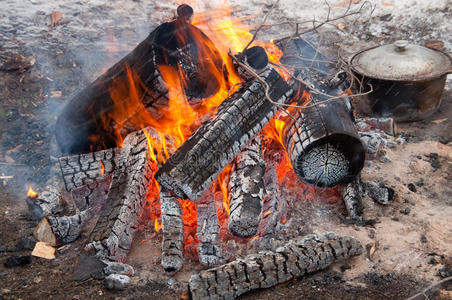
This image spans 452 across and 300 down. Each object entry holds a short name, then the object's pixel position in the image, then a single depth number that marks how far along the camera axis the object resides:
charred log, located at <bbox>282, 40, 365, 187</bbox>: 3.53
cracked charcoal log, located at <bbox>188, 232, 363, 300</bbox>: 2.70
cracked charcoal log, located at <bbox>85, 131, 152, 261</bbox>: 3.24
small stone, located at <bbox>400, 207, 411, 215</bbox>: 3.70
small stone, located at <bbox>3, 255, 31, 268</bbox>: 3.10
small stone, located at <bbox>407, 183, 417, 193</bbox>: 4.07
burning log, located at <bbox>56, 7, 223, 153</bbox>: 3.86
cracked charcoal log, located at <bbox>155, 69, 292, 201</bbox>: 3.25
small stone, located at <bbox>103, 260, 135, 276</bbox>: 3.04
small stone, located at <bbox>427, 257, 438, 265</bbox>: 2.96
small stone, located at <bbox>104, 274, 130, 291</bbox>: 2.83
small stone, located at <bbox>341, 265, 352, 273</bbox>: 3.03
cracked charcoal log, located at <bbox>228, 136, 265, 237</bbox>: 3.21
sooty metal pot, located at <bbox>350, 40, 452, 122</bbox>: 4.91
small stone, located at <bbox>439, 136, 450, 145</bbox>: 4.85
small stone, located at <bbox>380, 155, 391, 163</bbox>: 4.53
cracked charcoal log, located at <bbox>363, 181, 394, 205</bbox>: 3.84
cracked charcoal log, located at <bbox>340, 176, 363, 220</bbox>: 3.69
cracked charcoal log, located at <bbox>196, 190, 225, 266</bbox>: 3.17
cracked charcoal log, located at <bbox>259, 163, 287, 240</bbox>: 3.45
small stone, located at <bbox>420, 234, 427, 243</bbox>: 3.25
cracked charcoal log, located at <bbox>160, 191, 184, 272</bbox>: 3.08
